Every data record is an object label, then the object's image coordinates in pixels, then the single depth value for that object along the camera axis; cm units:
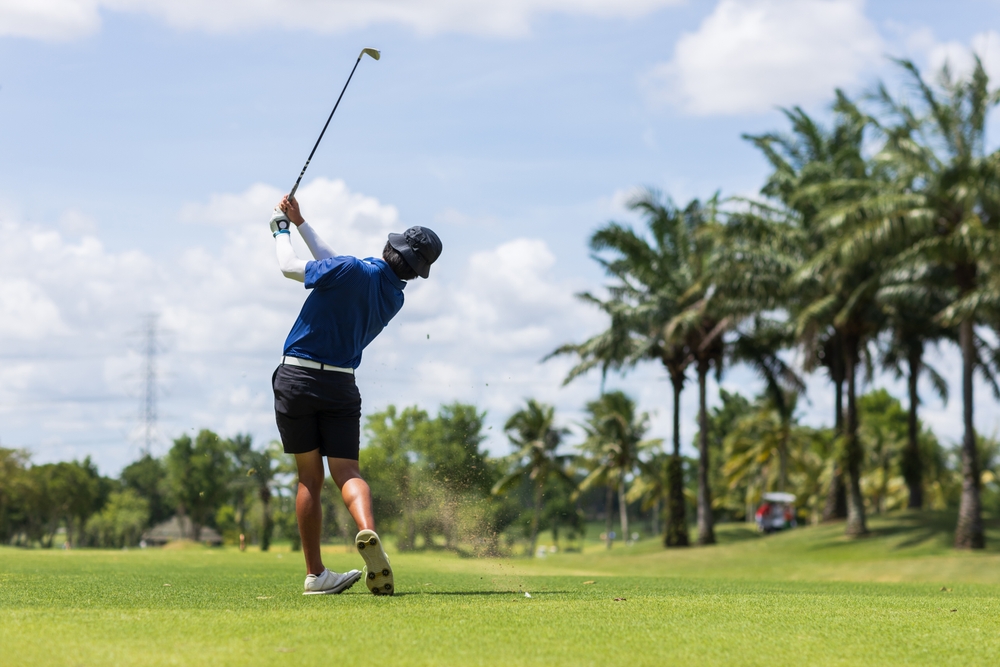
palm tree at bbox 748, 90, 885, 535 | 2945
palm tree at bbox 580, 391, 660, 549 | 6412
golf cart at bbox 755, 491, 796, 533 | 6153
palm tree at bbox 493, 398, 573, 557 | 6636
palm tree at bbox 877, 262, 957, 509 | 2977
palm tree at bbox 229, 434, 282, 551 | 7201
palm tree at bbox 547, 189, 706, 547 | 3559
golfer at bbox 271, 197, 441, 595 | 611
